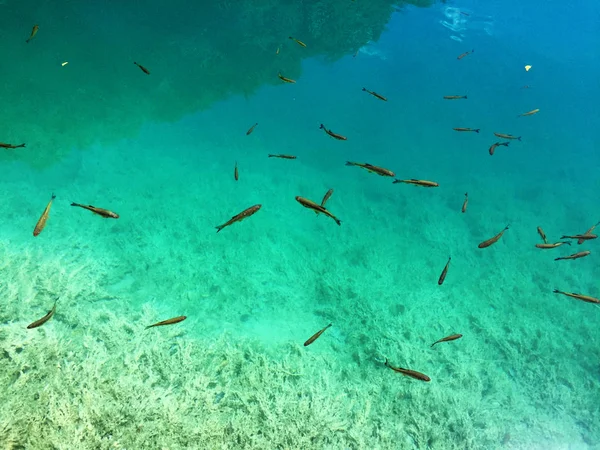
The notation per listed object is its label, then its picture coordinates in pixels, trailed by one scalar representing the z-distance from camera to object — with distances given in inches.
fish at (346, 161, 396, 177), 165.2
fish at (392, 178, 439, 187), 162.8
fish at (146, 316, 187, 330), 142.0
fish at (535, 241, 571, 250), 208.2
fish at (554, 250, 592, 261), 214.2
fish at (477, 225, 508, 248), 196.1
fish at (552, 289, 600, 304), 169.0
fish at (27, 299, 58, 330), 147.8
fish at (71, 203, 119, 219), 133.8
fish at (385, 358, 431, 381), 140.5
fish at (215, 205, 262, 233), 134.1
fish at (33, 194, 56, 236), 128.0
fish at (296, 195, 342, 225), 138.9
